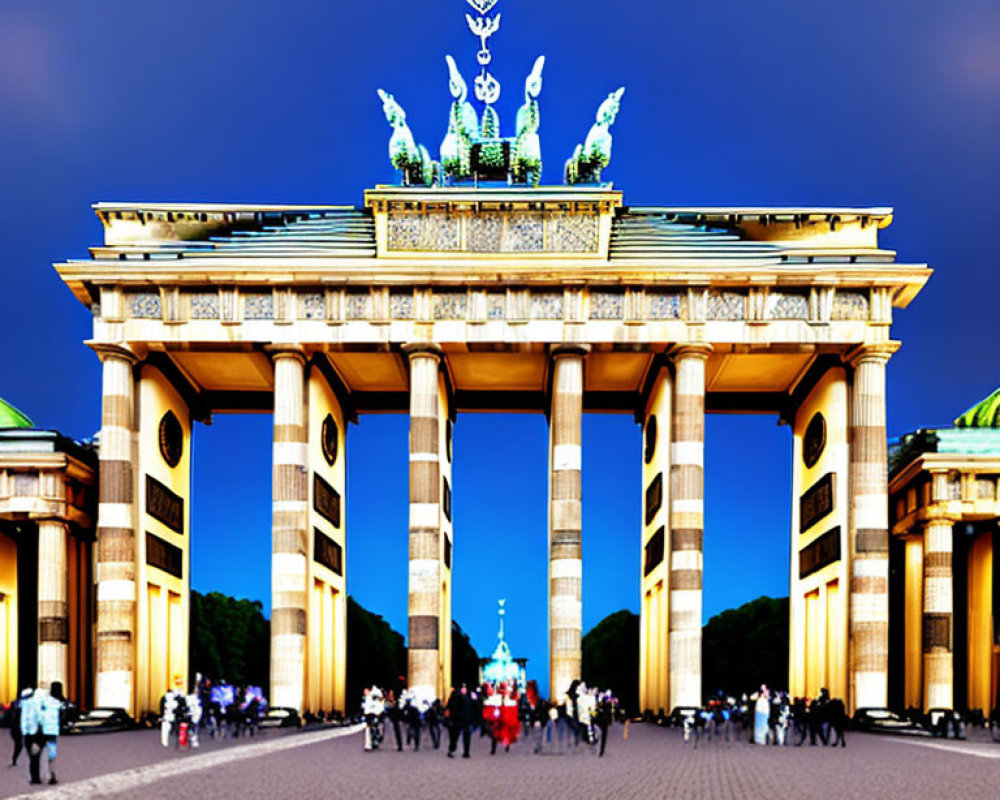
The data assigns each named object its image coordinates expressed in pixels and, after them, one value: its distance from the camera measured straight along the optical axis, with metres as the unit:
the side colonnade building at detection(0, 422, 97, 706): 46.50
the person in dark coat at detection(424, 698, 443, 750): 33.28
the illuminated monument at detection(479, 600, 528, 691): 65.25
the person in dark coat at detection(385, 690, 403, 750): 31.27
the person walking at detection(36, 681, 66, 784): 21.20
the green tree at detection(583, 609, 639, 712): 104.94
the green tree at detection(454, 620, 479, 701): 111.44
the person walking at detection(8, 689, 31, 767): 23.08
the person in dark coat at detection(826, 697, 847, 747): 33.81
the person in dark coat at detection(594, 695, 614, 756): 30.05
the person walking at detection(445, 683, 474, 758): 28.66
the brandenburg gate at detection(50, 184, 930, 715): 44.47
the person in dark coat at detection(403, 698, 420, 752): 32.22
